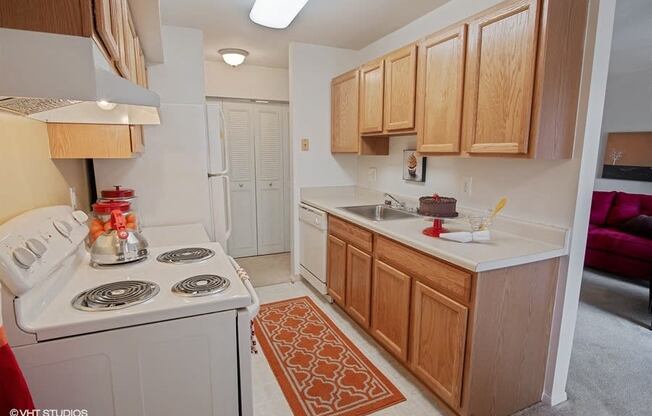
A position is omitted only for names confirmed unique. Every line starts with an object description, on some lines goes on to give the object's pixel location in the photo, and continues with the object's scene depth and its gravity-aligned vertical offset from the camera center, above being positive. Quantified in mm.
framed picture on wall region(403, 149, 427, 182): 2773 -55
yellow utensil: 1865 -258
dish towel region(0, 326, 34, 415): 665 -446
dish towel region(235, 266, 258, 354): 1261 -476
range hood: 699 +189
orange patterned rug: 1876 -1311
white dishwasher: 3070 -819
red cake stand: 1982 -411
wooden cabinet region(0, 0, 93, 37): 717 +303
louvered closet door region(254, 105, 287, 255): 4289 -244
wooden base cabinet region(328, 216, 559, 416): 1586 -844
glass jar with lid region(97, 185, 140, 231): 1832 -205
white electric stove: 967 -529
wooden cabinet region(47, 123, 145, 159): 1651 +86
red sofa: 3463 -814
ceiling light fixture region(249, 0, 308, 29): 2264 +1018
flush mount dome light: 3434 +1035
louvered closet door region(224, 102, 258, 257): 4141 -227
